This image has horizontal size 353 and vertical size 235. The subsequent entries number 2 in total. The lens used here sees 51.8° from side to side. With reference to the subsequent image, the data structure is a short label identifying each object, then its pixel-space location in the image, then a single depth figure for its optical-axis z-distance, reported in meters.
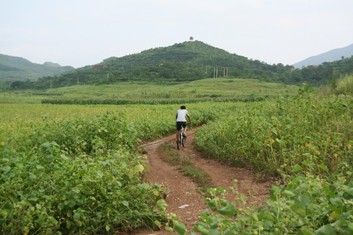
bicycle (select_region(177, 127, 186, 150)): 15.38
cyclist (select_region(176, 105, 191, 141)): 15.12
